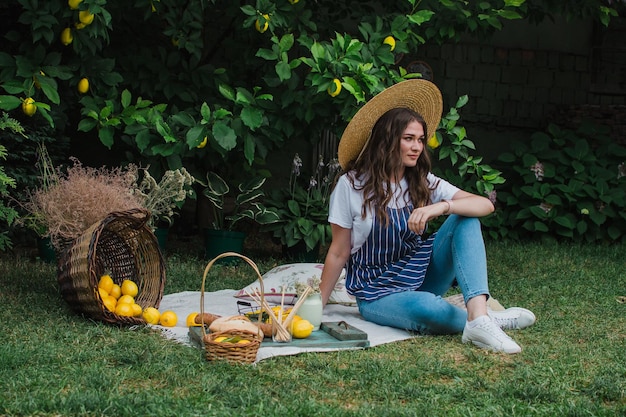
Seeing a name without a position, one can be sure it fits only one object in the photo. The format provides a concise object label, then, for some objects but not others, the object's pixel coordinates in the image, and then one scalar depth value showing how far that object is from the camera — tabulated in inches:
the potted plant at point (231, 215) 241.0
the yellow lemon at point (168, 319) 157.6
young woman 157.6
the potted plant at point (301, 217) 243.0
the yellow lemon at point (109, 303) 156.2
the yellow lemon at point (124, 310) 155.9
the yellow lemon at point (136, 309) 157.5
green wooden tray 142.4
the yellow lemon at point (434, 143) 208.3
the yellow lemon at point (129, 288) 165.2
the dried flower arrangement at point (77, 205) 170.1
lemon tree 201.2
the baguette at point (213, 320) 144.1
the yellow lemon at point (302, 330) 146.0
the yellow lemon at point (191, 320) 153.2
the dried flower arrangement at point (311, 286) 153.6
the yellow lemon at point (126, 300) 158.7
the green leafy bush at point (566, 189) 306.0
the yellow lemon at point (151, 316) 157.8
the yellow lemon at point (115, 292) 163.5
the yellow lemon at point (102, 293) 158.1
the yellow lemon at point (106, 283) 163.2
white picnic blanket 141.0
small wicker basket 130.1
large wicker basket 155.0
